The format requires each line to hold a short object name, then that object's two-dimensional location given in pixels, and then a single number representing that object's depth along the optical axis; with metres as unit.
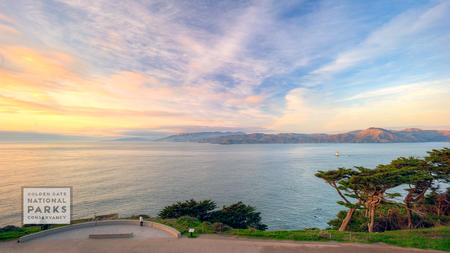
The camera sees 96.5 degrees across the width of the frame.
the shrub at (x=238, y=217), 26.91
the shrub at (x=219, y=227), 17.40
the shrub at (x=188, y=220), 18.41
